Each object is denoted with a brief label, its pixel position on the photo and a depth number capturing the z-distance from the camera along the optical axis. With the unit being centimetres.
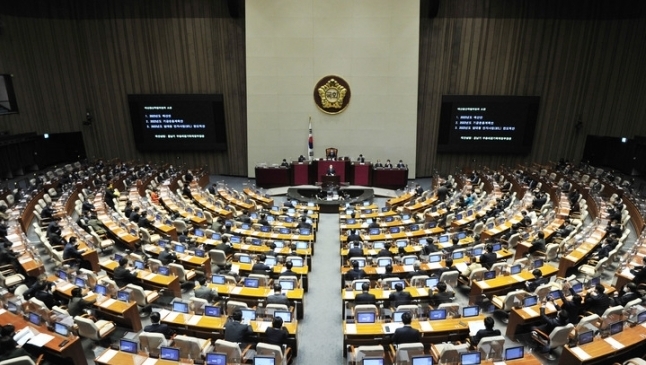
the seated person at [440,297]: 908
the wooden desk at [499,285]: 960
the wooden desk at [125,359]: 673
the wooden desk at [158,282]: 987
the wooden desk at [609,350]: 685
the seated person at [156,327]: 748
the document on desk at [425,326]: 782
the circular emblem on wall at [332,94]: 2436
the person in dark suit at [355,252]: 1147
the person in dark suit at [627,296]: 835
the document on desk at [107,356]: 674
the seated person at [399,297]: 864
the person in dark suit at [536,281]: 922
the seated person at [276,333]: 738
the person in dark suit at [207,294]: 902
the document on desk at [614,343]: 695
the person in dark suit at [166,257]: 1087
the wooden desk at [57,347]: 715
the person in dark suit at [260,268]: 1045
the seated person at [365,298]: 876
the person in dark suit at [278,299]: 867
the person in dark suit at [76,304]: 841
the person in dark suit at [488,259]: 1080
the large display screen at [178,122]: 2502
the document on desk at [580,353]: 680
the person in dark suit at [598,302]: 822
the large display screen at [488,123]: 2419
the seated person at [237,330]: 747
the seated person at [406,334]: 729
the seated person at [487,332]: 718
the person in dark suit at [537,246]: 1168
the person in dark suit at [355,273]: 1012
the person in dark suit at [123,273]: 1001
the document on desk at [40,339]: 719
